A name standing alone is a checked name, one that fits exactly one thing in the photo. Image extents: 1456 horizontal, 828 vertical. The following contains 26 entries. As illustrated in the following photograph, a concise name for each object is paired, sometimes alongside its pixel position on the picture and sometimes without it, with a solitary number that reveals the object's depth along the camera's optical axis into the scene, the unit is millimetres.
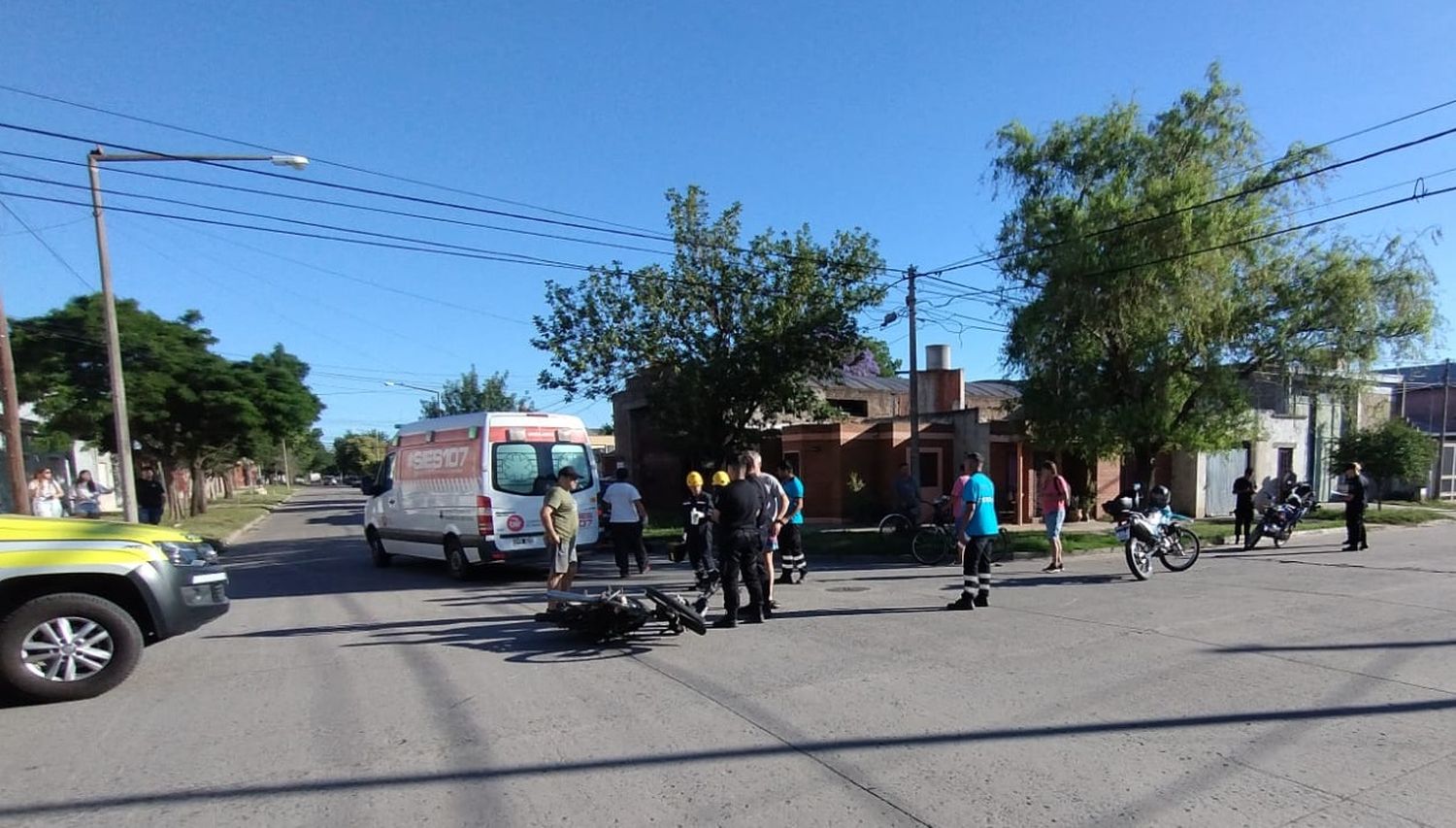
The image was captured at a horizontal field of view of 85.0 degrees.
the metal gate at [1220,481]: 23594
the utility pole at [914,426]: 17172
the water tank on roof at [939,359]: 30484
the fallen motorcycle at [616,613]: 7152
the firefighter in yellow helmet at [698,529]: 10688
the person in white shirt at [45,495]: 14875
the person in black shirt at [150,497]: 17094
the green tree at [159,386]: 21750
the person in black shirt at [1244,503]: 15656
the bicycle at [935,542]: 13797
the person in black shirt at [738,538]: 7820
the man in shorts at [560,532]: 8398
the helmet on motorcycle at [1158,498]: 11828
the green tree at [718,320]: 17750
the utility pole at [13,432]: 12430
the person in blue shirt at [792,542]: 11242
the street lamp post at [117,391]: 14289
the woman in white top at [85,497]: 15234
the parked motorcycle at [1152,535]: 11086
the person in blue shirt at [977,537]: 8906
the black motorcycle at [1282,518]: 15375
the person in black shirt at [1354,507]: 14477
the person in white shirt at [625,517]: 12062
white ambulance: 11445
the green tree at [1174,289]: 14539
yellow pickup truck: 5512
